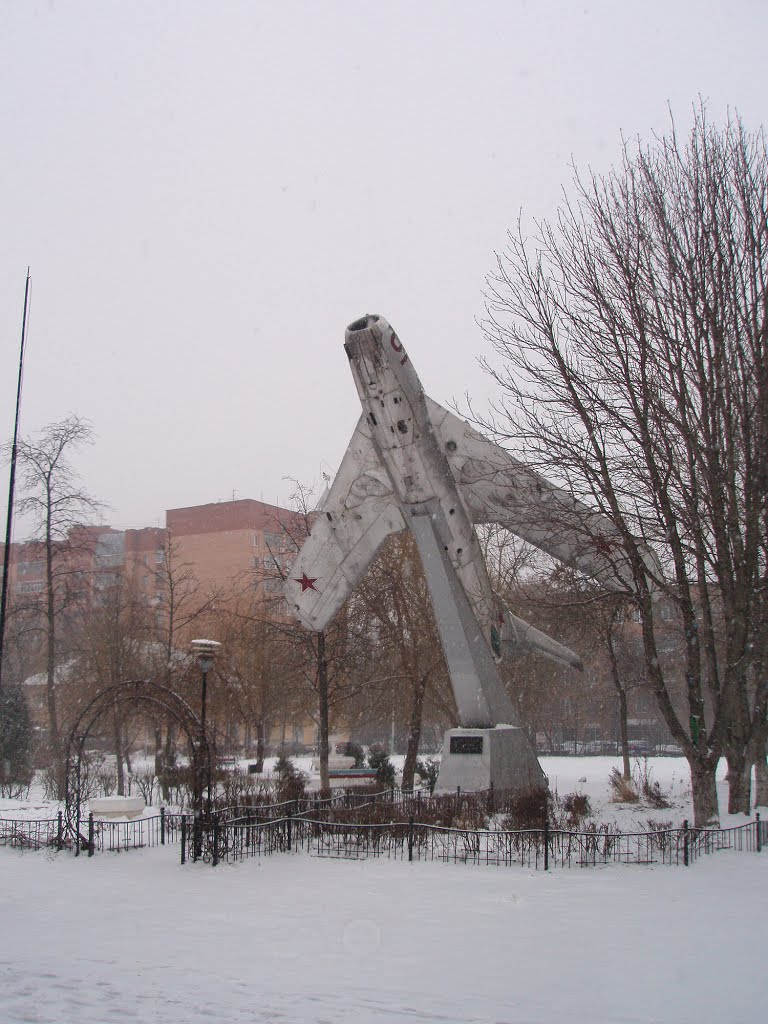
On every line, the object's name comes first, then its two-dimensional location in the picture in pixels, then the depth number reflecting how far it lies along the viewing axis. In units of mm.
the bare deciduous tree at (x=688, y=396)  13227
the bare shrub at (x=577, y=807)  17053
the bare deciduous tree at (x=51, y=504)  26844
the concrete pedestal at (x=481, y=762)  17859
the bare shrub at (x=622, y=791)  20953
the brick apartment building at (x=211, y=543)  64438
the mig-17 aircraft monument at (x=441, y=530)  17734
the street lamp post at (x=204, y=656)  13516
